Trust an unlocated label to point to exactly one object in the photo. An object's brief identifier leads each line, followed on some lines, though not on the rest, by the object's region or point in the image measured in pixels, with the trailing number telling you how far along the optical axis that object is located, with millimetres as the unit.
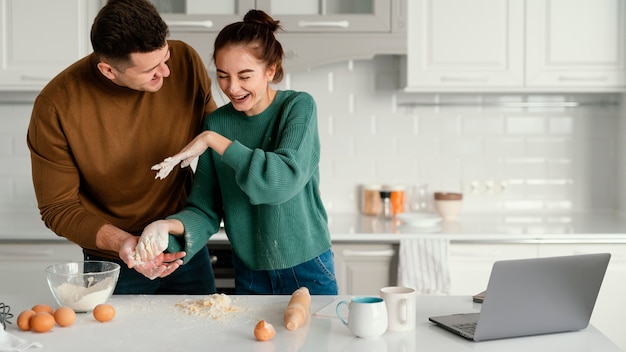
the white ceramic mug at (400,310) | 1832
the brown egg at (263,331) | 1749
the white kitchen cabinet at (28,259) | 3463
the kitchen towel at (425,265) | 3400
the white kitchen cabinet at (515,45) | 3691
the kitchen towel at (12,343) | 1690
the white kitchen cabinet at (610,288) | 3484
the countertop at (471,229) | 3453
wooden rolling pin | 1823
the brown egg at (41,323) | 1817
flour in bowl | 1963
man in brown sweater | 2377
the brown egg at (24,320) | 1839
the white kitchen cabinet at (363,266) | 3469
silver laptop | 1740
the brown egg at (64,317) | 1854
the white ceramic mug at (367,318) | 1779
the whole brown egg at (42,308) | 1908
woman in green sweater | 2090
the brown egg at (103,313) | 1895
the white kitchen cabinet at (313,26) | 3604
